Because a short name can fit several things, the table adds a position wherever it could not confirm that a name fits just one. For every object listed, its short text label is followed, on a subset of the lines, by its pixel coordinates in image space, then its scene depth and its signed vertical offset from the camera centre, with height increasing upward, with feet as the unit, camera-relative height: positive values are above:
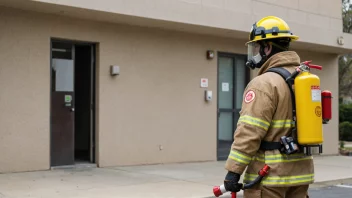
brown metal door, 33.06 -0.66
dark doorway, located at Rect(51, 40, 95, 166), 33.12 +0.00
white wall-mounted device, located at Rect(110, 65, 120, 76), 34.83 +2.30
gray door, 42.22 +0.53
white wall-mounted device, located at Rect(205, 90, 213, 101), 40.57 +0.66
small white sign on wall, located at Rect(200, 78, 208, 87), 40.32 +1.71
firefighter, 11.16 -0.84
